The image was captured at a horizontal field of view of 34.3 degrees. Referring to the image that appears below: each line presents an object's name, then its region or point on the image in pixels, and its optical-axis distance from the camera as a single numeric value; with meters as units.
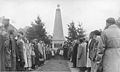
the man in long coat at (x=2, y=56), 5.68
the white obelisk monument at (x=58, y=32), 58.40
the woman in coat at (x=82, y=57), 8.84
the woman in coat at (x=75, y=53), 11.24
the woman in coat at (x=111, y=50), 4.71
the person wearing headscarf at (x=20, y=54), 7.72
